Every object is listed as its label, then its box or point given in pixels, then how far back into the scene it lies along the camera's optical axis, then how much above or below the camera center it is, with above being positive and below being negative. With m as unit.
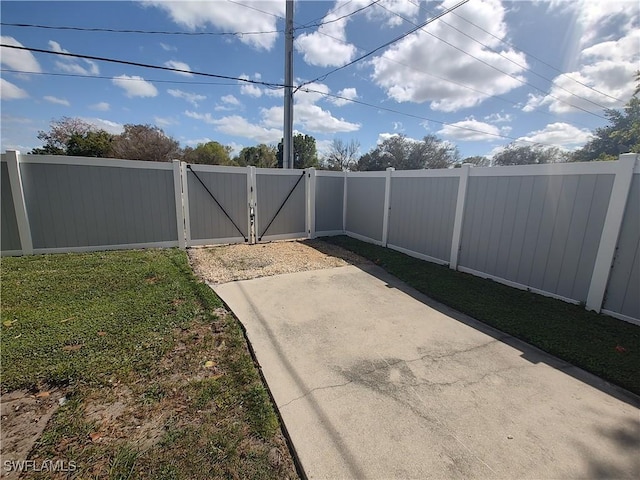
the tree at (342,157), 34.25 +3.30
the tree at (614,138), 17.75 +4.08
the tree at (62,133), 22.14 +3.27
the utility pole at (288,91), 9.58 +3.27
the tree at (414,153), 30.69 +3.72
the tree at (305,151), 34.44 +3.91
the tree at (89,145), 20.31 +2.21
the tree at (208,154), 26.69 +2.55
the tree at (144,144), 21.80 +2.65
